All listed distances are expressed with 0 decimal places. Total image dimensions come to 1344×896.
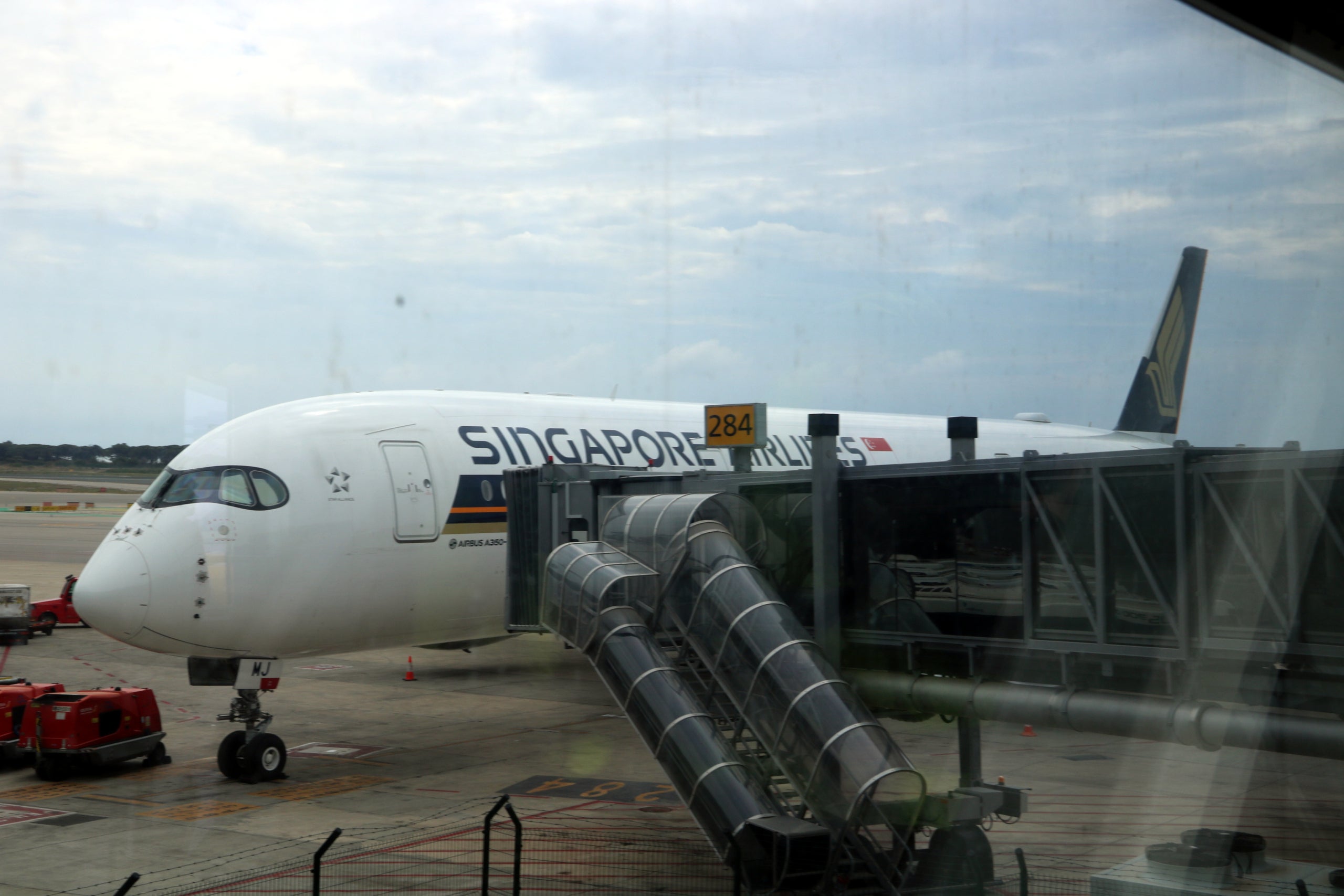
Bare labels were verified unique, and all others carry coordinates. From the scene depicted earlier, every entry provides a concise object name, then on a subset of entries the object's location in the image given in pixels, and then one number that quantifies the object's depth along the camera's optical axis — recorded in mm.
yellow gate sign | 15703
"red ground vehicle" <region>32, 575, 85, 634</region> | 33969
